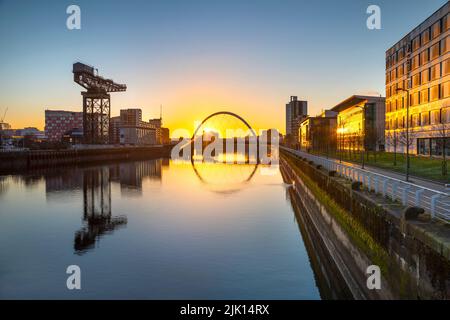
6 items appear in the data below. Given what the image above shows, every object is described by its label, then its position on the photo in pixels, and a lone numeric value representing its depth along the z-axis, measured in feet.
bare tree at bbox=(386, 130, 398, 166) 247.09
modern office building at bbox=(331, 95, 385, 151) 287.16
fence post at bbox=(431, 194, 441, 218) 42.71
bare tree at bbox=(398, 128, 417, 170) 209.88
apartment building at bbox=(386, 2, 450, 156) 178.81
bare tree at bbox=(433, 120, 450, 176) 170.63
